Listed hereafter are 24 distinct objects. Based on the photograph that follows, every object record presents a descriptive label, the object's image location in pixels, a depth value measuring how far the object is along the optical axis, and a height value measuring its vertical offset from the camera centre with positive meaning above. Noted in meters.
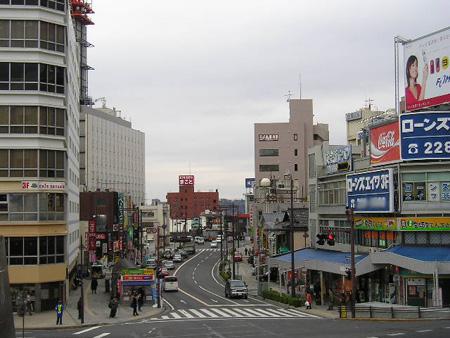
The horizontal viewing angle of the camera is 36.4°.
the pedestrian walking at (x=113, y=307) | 46.31 -6.74
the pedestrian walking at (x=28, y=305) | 49.41 -7.05
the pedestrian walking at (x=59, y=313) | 42.42 -6.55
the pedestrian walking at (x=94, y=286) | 66.94 -7.70
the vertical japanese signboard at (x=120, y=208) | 108.49 -0.05
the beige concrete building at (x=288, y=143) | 140.88 +13.21
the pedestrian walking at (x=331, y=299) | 49.42 -6.96
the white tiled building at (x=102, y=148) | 172.25 +16.15
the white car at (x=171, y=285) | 73.56 -8.34
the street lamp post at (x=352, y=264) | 42.28 -3.66
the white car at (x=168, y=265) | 110.25 -9.39
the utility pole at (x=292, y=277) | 54.16 -5.73
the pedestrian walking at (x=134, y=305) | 48.00 -6.85
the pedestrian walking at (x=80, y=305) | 43.68 -6.30
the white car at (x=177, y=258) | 130.00 -9.74
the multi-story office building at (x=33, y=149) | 51.91 +4.64
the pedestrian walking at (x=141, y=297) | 52.36 -7.03
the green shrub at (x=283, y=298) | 52.62 -7.50
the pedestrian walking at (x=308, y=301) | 50.12 -6.94
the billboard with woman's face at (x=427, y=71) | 50.19 +10.24
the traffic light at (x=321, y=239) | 41.22 -1.99
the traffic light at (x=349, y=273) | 43.69 -4.30
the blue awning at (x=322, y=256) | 52.81 -4.29
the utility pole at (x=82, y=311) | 43.12 -6.55
